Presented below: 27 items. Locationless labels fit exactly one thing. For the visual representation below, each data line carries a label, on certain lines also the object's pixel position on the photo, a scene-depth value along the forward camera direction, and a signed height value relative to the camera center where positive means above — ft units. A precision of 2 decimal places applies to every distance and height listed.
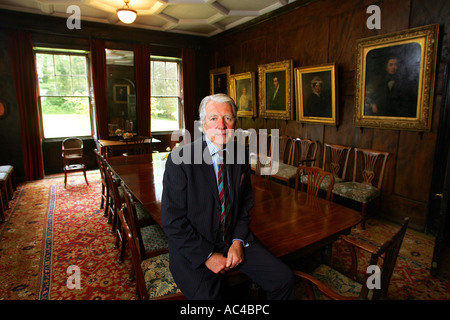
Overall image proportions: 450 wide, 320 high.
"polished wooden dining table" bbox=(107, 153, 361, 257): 5.51 -2.33
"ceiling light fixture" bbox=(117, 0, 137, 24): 15.48 +5.84
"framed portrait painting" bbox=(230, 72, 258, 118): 19.95 +1.96
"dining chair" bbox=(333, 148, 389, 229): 11.53 -2.83
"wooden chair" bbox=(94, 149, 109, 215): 11.25 -2.83
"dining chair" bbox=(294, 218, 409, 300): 3.86 -2.65
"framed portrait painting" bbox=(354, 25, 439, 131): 10.61 +1.61
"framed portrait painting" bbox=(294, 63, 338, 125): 14.15 +1.32
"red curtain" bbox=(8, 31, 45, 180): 18.24 +1.41
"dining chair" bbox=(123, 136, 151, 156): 18.73 -1.72
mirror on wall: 22.40 +2.27
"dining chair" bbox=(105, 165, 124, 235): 8.42 -3.07
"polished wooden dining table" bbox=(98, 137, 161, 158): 18.15 -1.77
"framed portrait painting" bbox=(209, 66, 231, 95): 22.87 +3.31
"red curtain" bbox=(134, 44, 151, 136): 22.50 +2.69
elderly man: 4.81 -1.90
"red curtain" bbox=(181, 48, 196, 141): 24.62 +2.77
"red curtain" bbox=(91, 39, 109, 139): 20.71 +2.64
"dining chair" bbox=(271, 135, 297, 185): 14.49 -2.60
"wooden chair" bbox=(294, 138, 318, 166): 15.70 -1.78
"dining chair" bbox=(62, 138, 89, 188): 18.13 -2.46
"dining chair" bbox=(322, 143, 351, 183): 13.92 -2.11
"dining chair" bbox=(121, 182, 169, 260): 6.23 -3.28
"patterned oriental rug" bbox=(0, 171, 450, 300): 7.89 -4.81
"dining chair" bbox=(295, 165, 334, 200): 8.57 -1.93
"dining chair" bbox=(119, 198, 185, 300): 4.84 -3.20
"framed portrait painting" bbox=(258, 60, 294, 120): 16.80 +1.82
